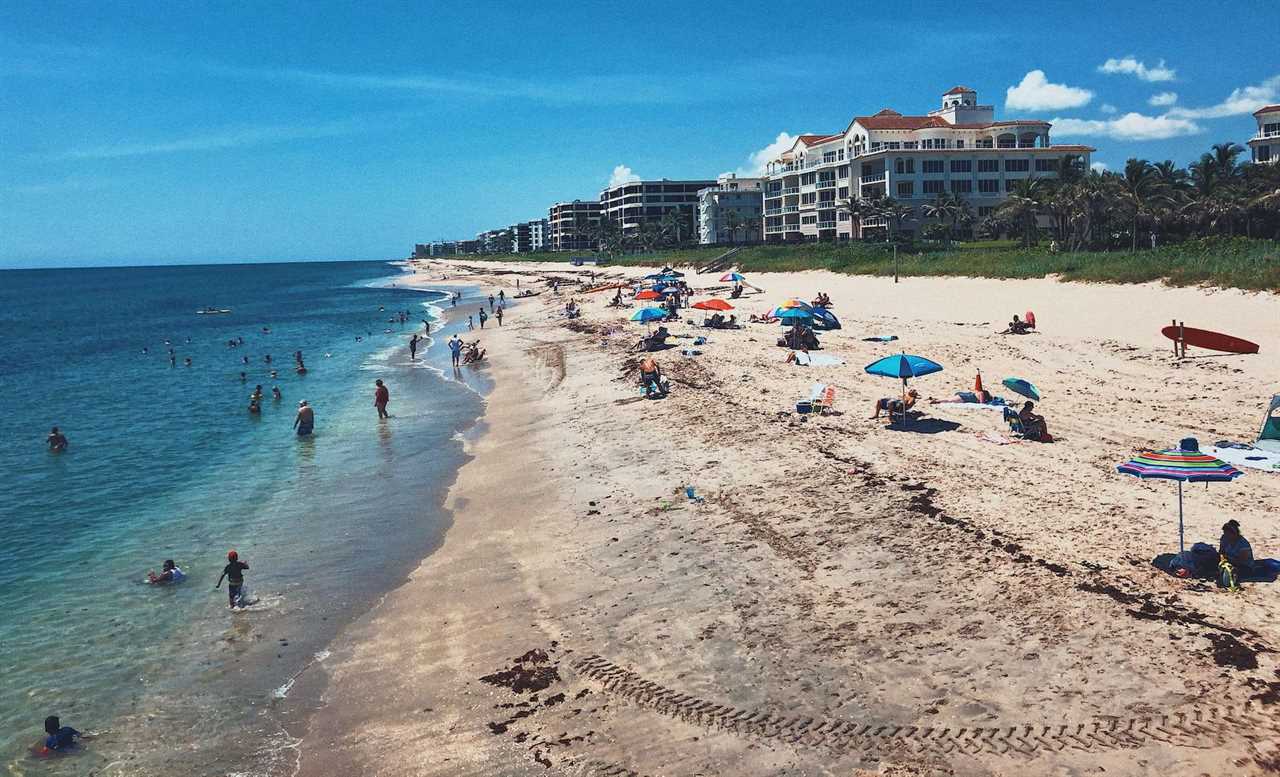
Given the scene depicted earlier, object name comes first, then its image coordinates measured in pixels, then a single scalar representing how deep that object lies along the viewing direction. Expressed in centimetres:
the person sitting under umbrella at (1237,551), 951
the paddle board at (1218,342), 2108
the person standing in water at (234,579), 1279
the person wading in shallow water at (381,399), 2716
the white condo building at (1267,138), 7744
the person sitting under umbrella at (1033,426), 1591
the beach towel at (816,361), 2528
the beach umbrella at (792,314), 2844
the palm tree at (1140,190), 5575
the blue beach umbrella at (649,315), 3484
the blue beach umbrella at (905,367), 1717
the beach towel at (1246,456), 1290
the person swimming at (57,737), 929
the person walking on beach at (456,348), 3859
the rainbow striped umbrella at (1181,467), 943
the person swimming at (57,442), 2548
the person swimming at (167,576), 1416
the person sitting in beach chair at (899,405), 1769
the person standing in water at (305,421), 2561
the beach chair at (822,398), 1975
